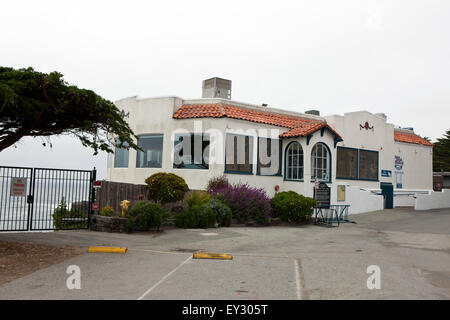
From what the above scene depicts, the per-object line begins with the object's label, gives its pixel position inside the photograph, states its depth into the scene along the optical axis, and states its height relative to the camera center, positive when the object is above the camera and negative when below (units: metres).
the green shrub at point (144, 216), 12.88 -1.04
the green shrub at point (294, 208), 16.20 -0.76
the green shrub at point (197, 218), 14.17 -1.16
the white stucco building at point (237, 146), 17.77 +2.24
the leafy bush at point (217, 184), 16.71 +0.22
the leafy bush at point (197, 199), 15.05 -0.44
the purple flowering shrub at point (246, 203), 15.53 -0.58
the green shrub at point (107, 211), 13.72 -0.96
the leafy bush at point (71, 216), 14.57 -1.42
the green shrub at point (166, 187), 14.86 +0.00
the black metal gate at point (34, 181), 11.42 +0.12
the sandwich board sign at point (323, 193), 17.47 -0.07
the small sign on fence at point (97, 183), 13.08 +0.07
